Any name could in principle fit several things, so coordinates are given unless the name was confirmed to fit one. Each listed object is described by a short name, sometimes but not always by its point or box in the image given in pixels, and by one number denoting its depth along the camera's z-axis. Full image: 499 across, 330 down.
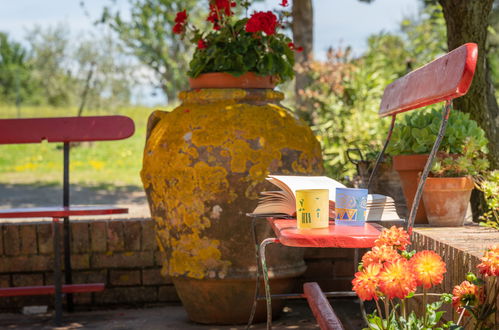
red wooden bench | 4.72
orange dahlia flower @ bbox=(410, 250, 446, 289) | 1.95
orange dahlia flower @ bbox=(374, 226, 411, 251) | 2.14
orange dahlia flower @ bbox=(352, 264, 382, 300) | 1.96
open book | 2.77
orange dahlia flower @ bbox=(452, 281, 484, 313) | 2.14
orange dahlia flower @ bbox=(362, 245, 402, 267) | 2.03
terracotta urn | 3.91
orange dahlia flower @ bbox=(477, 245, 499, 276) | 2.00
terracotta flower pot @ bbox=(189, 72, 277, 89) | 4.15
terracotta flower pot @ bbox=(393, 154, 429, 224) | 3.69
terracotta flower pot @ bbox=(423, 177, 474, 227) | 3.49
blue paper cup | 2.59
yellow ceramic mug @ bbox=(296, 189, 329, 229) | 2.54
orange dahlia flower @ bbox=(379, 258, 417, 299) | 1.91
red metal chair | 2.37
